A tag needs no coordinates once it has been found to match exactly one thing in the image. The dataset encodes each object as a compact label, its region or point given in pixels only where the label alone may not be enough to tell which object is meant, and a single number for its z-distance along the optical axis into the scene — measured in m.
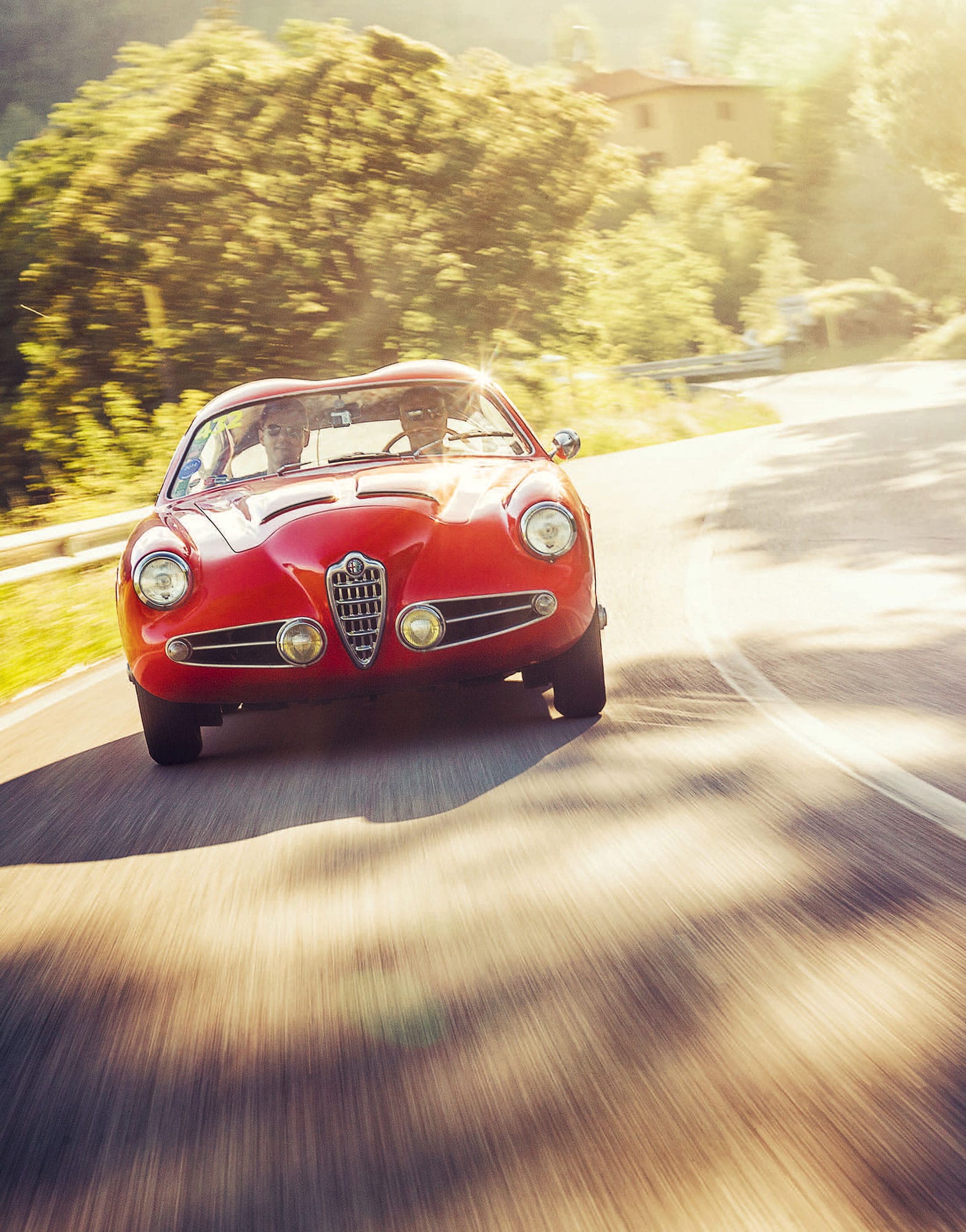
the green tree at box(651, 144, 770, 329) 56.03
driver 6.55
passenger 6.41
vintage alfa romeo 5.17
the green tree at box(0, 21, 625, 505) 24.48
